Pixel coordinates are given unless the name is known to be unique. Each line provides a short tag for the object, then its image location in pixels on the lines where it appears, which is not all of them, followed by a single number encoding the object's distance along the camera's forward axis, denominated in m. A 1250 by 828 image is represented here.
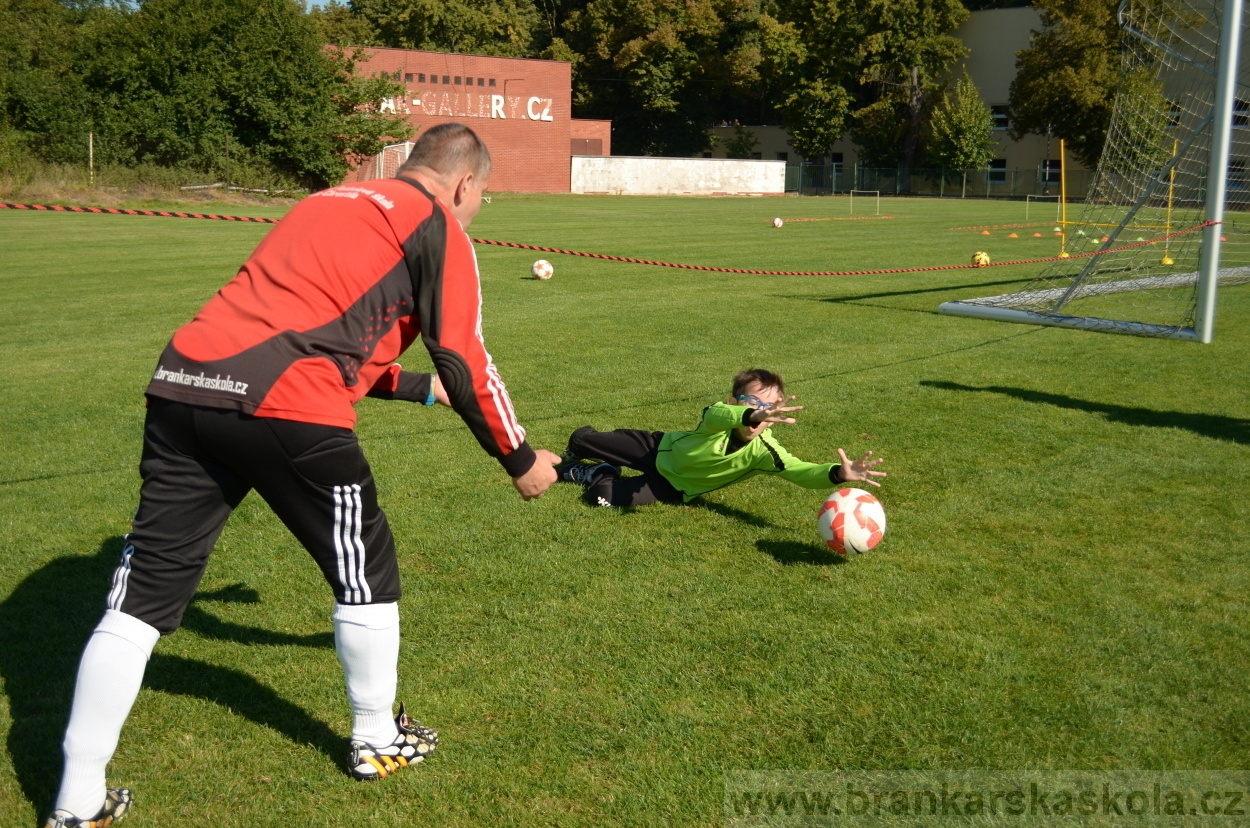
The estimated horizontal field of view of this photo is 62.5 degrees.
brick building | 51.56
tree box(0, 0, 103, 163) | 36.29
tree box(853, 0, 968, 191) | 61.91
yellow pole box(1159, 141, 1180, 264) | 13.24
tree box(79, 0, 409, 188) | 37.91
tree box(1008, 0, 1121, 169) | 49.28
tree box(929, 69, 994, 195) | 58.78
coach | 2.96
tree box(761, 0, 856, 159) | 64.50
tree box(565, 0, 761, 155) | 67.81
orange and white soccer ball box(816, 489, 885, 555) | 5.23
